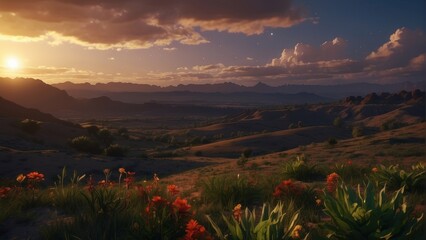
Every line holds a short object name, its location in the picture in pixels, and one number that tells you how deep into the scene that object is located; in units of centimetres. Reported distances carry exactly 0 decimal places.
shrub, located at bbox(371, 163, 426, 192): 876
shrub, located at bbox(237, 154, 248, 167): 2239
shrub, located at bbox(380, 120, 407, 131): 5478
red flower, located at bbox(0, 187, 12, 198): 675
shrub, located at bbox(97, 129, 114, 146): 4909
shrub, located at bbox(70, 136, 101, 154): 3722
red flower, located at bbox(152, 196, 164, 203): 512
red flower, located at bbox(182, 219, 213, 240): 403
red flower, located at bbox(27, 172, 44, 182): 686
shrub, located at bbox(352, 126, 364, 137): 5340
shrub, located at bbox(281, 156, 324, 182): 1205
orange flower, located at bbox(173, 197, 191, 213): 500
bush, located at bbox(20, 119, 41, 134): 4081
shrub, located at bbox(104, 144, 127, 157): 3528
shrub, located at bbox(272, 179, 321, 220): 708
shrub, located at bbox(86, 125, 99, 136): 5150
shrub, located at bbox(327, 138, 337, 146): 2914
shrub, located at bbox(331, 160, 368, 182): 1123
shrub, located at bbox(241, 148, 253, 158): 4150
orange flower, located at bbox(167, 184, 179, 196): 580
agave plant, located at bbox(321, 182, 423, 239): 441
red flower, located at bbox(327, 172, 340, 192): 709
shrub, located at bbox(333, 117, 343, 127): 7522
